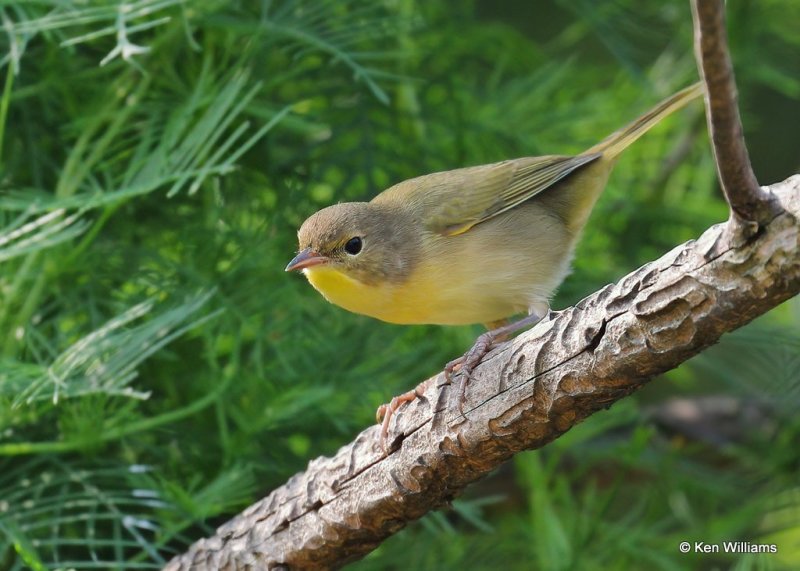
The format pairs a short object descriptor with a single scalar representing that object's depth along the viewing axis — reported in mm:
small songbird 3116
